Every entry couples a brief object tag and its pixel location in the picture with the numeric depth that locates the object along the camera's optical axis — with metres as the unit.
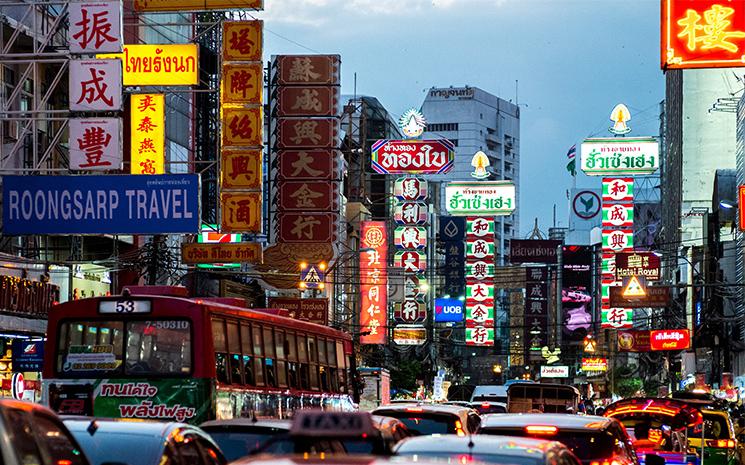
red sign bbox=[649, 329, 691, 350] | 82.94
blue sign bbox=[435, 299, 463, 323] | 108.44
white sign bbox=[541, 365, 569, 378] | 136.75
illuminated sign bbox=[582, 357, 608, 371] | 127.19
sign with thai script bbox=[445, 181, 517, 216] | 109.31
